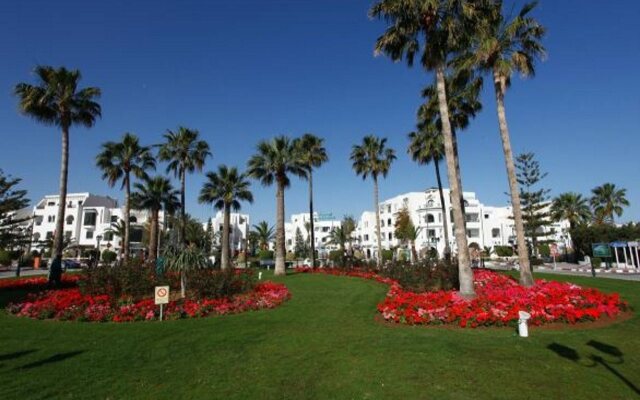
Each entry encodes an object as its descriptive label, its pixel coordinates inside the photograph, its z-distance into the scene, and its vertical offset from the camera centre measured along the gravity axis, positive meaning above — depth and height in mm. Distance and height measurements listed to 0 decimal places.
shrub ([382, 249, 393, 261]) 68031 +235
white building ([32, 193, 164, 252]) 74938 +8568
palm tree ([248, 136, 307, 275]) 33312 +8324
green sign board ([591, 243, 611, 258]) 35938 -49
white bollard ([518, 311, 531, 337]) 9656 -1948
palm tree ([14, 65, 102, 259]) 23359 +10491
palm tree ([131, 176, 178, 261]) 41625 +7528
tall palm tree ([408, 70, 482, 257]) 21203 +9878
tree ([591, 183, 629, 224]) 60697 +7823
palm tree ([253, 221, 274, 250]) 82938 +5739
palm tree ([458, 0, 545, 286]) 16953 +9345
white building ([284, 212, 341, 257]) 104400 +9049
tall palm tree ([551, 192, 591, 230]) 60000 +6724
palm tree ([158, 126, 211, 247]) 36375 +10718
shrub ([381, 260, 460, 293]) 18906 -1200
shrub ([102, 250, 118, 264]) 53425 +1167
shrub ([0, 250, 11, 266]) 50844 +1071
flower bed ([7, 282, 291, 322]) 13234 -1737
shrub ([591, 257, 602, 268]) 39925 -1366
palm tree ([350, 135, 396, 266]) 39219 +10230
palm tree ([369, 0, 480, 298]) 14312 +9504
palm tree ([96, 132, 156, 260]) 34469 +9578
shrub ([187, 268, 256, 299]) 16562 -1079
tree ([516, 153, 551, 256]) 44719 +6264
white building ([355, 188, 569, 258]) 73562 +6568
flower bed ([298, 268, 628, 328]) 11000 -1744
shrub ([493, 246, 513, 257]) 68938 +205
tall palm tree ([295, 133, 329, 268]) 38531 +11114
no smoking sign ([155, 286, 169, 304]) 12820 -1162
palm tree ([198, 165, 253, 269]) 38938 +7558
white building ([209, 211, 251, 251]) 101688 +9292
